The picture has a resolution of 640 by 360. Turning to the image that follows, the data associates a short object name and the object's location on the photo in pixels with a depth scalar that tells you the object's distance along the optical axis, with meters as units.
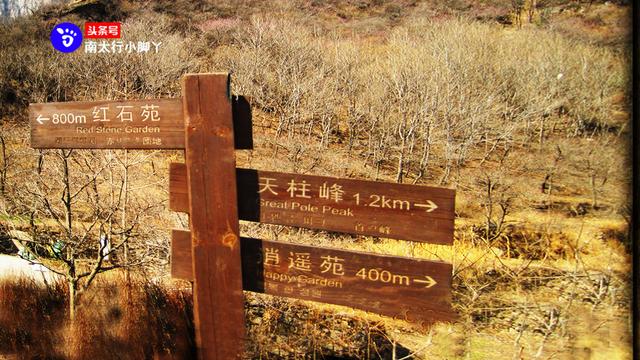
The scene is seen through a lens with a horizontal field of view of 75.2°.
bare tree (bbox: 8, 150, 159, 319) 2.66
